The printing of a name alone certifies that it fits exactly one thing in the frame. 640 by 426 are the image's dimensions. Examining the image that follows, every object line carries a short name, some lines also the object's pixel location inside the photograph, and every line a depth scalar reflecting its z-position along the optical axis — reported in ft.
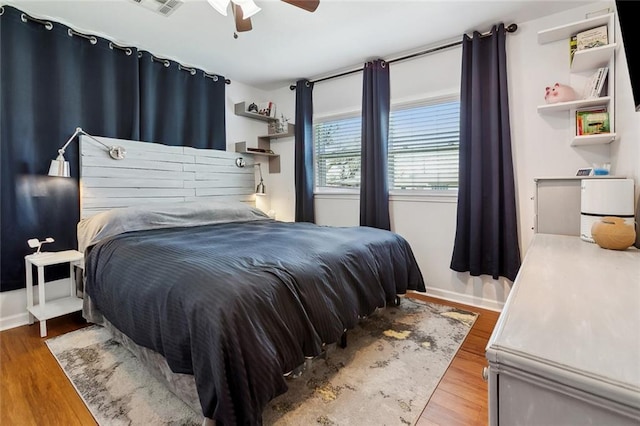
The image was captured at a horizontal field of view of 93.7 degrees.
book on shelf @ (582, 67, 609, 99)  6.93
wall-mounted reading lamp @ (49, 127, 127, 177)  7.75
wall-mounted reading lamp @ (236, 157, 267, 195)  12.87
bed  3.84
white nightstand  7.39
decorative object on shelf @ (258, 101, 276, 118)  13.53
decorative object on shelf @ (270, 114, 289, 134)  13.26
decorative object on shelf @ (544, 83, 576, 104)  7.57
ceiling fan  6.26
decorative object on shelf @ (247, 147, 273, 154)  13.05
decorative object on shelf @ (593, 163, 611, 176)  6.30
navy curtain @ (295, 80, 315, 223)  12.78
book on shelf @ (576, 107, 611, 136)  6.97
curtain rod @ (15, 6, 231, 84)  7.85
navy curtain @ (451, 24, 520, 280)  8.54
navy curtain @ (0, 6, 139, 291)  7.70
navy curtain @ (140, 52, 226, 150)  10.06
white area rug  4.75
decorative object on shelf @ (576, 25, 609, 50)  6.74
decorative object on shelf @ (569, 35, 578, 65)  7.32
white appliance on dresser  5.01
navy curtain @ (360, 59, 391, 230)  10.71
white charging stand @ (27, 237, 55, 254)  7.73
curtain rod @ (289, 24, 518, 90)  8.49
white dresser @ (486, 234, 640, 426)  1.66
